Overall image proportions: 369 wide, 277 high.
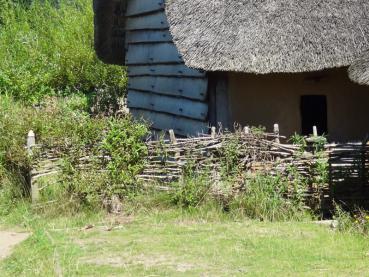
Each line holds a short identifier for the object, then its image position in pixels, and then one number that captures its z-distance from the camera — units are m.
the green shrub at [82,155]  14.84
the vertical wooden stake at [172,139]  15.33
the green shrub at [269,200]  14.11
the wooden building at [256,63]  16.18
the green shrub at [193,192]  14.57
